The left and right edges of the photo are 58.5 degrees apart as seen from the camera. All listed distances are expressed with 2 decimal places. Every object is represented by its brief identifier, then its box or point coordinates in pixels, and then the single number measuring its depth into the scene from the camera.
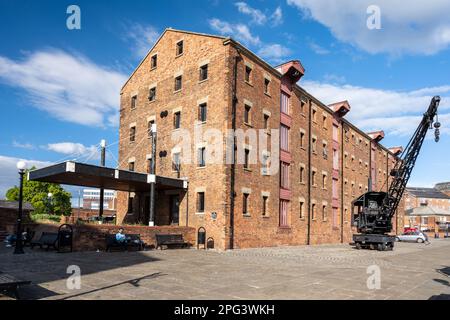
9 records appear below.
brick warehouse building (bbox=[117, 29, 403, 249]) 24.45
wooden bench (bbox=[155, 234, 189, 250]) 21.70
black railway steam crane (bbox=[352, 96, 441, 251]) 29.38
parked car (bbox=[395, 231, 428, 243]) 45.91
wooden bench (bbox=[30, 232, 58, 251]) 18.87
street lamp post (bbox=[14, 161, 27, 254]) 17.77
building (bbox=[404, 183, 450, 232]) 81.66
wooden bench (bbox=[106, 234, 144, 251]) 19.69
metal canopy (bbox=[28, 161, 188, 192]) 20.19
